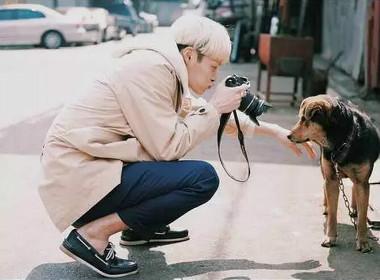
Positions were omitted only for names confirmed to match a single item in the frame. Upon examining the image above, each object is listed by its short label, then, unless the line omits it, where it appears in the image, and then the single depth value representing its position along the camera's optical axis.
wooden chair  10.12
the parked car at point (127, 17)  26.16
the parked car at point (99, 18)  16.28
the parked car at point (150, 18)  30.98
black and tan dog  3.97
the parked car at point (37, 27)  10.65
